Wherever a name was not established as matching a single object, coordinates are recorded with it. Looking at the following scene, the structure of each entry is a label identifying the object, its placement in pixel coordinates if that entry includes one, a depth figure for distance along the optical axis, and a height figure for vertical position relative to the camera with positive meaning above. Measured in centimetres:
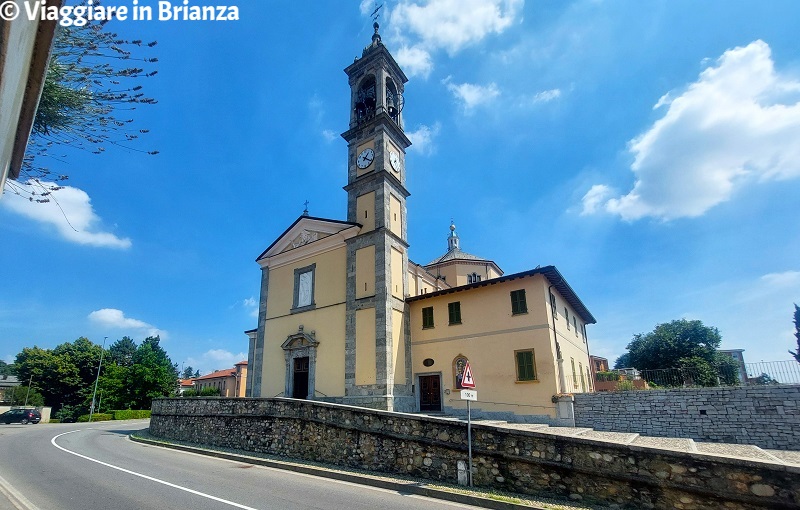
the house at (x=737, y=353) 4738 +200
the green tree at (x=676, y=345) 3784 +245
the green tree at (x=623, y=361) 4670 +129
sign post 946 -35
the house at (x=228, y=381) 5675 -58
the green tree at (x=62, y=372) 4762 +80
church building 1833 +291
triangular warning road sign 974 -15
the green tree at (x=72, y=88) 404 +299
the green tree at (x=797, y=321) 3681 +428
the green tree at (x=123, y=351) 5891 +395
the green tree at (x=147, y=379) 4153 -12
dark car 3425 -302
